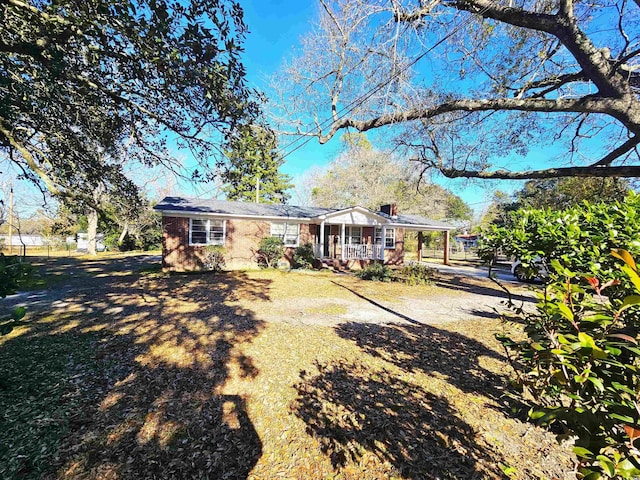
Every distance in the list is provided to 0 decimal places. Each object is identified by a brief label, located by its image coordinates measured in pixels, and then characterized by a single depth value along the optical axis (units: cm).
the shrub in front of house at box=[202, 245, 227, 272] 1423
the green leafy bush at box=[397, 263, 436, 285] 1195
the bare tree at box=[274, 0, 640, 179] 424
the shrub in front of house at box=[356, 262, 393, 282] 1271
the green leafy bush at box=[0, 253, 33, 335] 241
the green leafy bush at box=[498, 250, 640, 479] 101
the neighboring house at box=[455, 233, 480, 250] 4678
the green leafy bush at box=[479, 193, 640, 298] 221
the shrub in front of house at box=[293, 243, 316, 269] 1573
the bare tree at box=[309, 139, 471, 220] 2867
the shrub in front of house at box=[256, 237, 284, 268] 1498
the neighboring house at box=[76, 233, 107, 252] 2747
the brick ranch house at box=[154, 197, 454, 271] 1396
